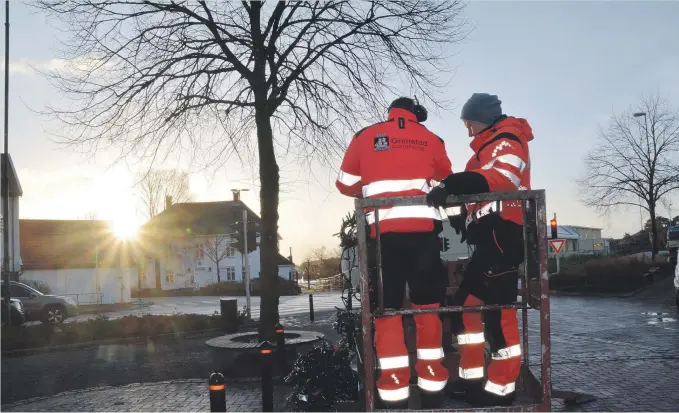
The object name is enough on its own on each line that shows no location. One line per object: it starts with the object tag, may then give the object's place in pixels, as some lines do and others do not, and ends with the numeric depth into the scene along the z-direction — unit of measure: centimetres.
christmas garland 461
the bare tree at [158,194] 4822
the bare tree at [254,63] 970
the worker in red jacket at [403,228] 358
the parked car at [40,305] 2195
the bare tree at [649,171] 3139
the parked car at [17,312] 1984
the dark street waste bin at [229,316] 1742
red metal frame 322
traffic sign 2275
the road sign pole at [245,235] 1688
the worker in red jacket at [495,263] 357
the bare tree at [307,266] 5984
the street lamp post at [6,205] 1753
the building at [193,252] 5978
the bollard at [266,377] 579
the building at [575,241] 6690
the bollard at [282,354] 916
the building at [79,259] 3716
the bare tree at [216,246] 5900
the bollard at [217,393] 467
